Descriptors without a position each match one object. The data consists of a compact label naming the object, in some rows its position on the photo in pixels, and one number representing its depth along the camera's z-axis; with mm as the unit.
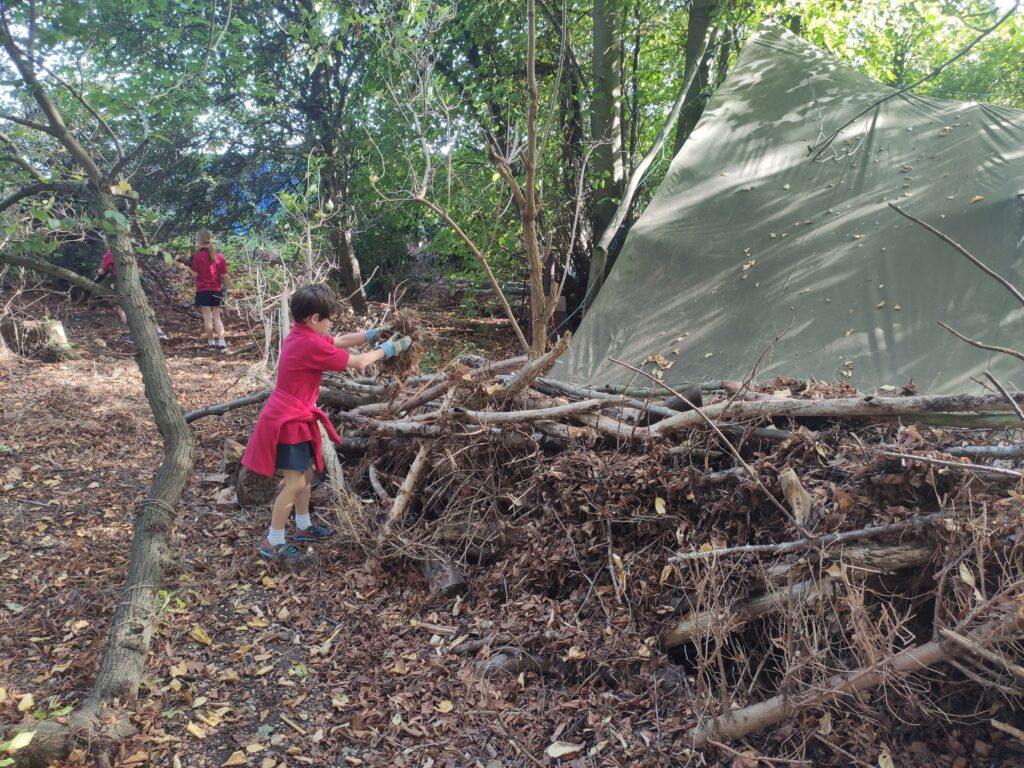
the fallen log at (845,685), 2020
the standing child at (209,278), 8719
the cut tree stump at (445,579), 3350
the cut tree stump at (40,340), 7602
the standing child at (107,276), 8193
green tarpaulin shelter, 4473
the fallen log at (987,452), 2422
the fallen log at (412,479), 3787
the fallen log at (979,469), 2238
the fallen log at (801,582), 2430
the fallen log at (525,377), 3656
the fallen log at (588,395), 3508
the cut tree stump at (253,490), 4297
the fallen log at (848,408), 2699
